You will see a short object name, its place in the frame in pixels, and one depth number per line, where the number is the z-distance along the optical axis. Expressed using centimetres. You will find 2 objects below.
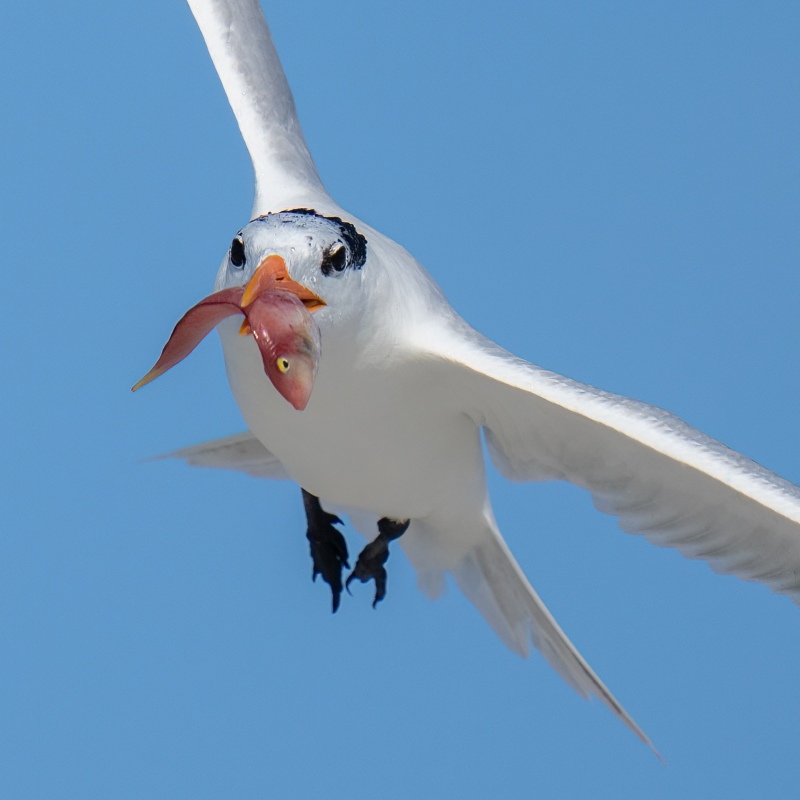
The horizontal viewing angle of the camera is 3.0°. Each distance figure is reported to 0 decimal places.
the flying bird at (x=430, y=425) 399
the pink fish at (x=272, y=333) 394
